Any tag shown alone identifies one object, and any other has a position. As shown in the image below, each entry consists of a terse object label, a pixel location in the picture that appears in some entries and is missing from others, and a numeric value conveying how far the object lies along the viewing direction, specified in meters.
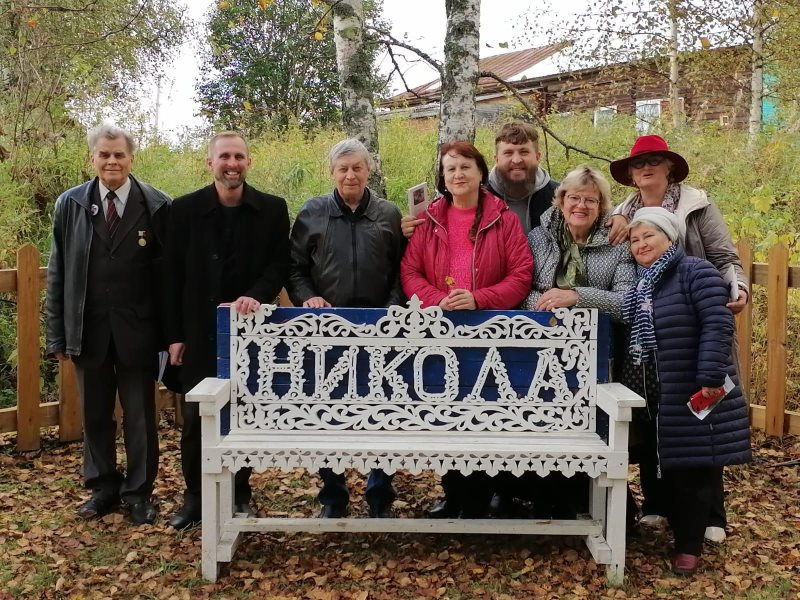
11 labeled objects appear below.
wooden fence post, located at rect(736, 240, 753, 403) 5.41
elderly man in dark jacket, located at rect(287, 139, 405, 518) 3.74
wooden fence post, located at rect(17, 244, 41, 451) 5.10
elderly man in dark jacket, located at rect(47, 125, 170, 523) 4.00
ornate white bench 3.54
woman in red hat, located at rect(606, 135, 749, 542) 3.71
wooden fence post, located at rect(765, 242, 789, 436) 5.29
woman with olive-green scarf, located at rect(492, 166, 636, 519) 3.50
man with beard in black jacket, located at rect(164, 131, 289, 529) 3.79
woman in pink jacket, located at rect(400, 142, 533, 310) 3.59
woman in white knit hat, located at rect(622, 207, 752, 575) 3.31
